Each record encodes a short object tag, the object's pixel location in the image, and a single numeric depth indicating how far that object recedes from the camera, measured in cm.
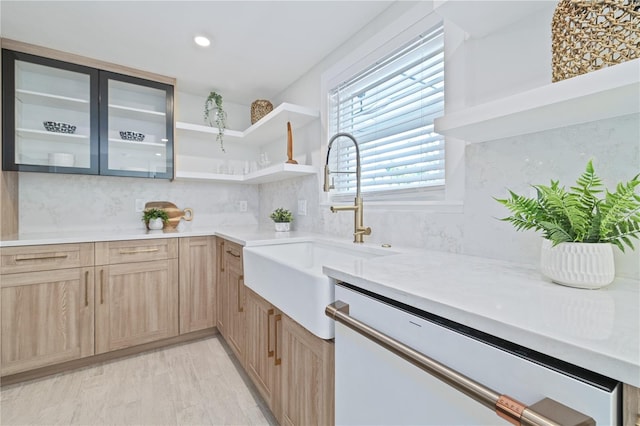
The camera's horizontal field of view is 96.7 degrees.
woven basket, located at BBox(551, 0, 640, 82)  69
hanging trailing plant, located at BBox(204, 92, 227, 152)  273
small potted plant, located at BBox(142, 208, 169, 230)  252
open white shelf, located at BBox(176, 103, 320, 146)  214
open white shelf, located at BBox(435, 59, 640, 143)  64
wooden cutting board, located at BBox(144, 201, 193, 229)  270
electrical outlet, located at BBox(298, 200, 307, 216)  239
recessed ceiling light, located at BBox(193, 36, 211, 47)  193
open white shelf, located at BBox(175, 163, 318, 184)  216
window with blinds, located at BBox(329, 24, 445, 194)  142
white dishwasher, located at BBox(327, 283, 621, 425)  43
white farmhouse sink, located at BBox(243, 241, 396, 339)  98
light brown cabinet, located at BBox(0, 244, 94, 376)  179
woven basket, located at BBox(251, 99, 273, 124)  271
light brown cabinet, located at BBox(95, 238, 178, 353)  205
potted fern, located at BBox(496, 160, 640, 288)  67
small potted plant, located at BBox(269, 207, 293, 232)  237
